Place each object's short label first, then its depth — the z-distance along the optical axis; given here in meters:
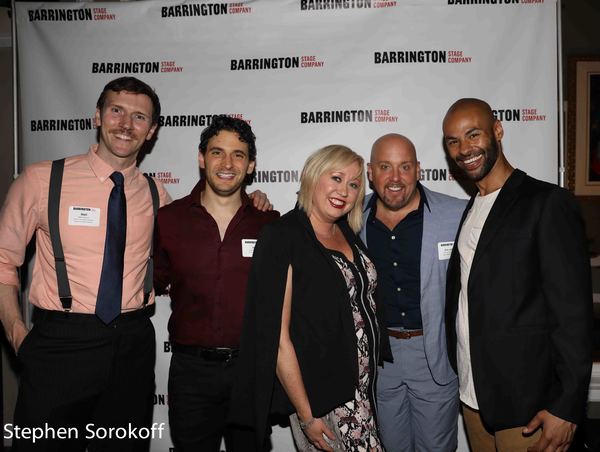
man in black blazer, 1.64
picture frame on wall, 3.34
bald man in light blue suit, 2.24
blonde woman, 1.71
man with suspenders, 1.98
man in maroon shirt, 2.02
